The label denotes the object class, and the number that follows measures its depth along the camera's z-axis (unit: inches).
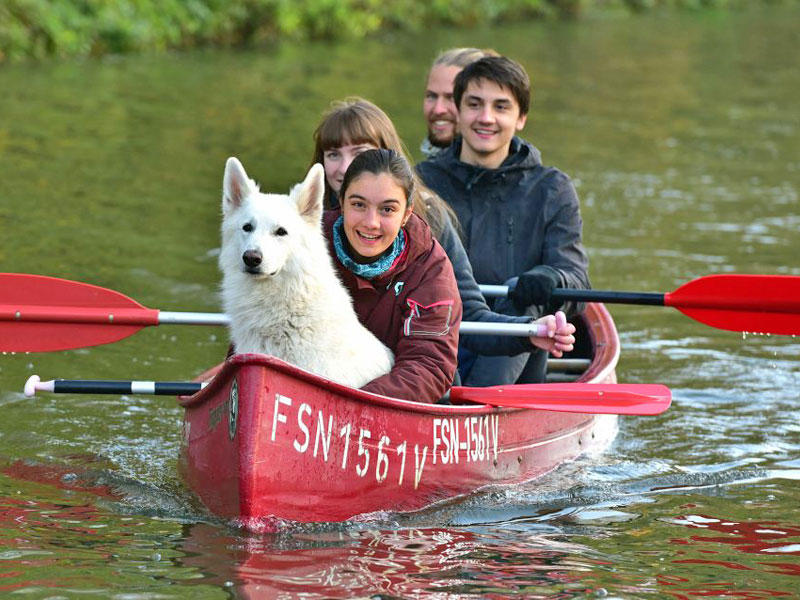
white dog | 472.4
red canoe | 466.0
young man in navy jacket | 649.6
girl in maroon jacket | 502.6
